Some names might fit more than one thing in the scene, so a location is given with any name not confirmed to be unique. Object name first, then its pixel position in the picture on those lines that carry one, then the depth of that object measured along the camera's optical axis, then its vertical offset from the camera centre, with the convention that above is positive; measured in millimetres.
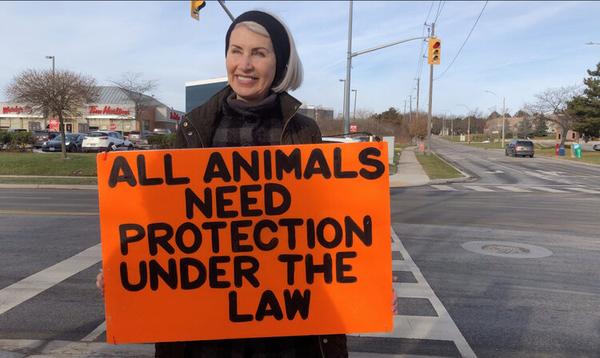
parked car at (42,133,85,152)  31688 -801
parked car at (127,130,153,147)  38588 -512
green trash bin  44719 -1713
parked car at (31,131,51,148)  34869 -512
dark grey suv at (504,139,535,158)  45344 -1552
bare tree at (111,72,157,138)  43003 +3516
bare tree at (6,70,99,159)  23078 +1905
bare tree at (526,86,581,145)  61281 +2632
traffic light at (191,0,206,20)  13516 +3485
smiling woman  2061 +70
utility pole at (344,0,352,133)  22375 +2617
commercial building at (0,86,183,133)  62938 +1910
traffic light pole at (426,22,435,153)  40150 +3243
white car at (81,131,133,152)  31922 -696
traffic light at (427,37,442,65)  22250 +3789
